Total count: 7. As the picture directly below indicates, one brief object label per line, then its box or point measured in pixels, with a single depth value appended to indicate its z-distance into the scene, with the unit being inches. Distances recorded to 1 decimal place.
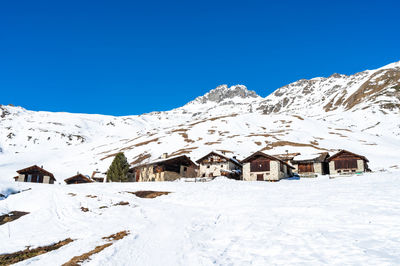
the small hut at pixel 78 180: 2794.3
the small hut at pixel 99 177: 3349.4
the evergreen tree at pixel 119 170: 2214.6
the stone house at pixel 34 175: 2613.2
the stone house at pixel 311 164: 2755.9
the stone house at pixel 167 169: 2357.5
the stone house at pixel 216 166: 2578.7
